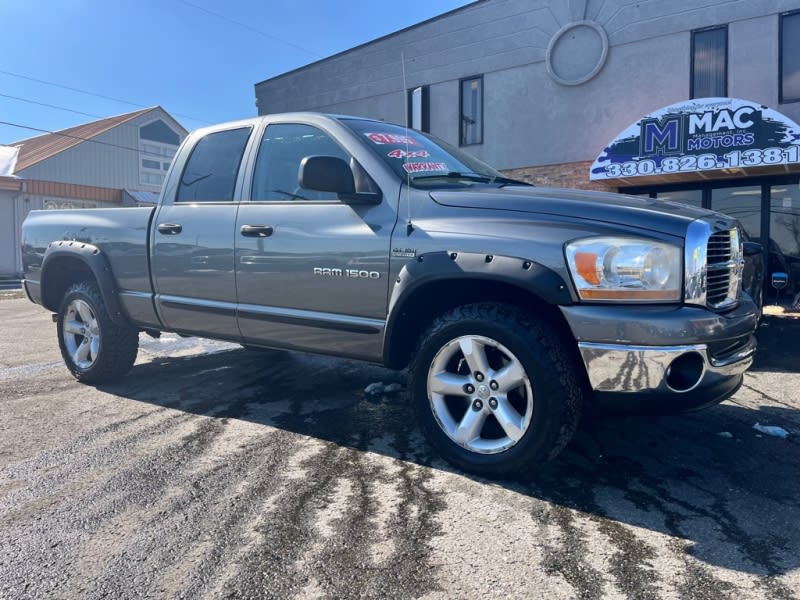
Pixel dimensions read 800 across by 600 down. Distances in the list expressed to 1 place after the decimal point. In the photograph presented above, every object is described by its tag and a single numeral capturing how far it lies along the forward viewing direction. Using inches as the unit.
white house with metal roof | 984.3
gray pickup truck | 106.8
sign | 366.9
